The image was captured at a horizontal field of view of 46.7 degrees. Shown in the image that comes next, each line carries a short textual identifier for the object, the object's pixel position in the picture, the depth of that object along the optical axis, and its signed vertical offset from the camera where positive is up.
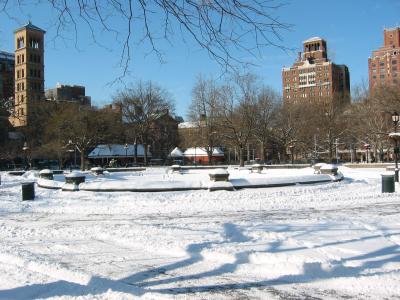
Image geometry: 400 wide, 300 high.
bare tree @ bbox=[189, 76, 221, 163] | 66.38 +6.22
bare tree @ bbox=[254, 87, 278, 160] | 66.94 +6.03
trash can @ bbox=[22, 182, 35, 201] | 21.61 -1.36
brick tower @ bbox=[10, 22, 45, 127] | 76.50 +17.91
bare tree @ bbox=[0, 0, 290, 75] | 5.43 +1.79
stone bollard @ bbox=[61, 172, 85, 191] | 23.97 -0.99
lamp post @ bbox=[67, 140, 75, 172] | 65.69 +2.35
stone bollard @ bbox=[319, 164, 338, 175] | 27.75 -0.82
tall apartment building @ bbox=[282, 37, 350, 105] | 123.69 +23.82
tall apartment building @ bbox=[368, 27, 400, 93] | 141.88 +28.33
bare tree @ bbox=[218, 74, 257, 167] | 63.19 +5.50
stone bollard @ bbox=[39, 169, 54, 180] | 30.72 -0.80
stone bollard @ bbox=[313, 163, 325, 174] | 32.56 -0.91
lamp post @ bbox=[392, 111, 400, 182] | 27.05 +0.31
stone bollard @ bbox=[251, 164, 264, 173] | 41.59 -0.98
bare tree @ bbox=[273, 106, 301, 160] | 71.19 +4.52
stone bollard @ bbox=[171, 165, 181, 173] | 45.90 -1.00
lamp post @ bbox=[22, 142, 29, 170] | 67.22 +0.94
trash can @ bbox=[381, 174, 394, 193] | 21.57 -1.34
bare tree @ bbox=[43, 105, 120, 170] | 69.44 +5.15
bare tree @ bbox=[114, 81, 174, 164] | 75.75 +8.59
